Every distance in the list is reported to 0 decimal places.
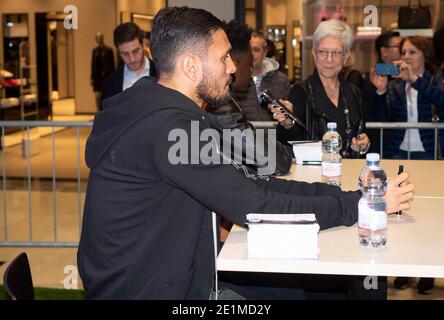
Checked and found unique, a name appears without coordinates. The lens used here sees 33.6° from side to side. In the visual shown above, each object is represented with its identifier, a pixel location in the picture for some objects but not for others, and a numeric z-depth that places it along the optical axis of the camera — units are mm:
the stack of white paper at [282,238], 2127
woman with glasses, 4152
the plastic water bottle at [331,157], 3246
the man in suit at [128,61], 5855
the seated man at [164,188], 2129
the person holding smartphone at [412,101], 5105
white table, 2088
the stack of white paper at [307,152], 3611
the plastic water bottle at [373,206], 2230
